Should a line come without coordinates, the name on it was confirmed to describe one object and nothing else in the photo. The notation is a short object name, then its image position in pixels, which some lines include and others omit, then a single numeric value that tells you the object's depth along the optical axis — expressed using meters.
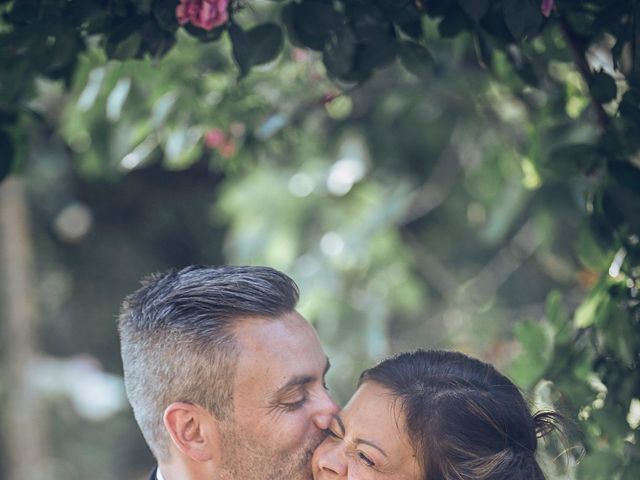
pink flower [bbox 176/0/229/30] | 2.62
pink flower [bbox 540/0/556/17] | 2.47
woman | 2.59
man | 2.87
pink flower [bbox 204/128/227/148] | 3.89
